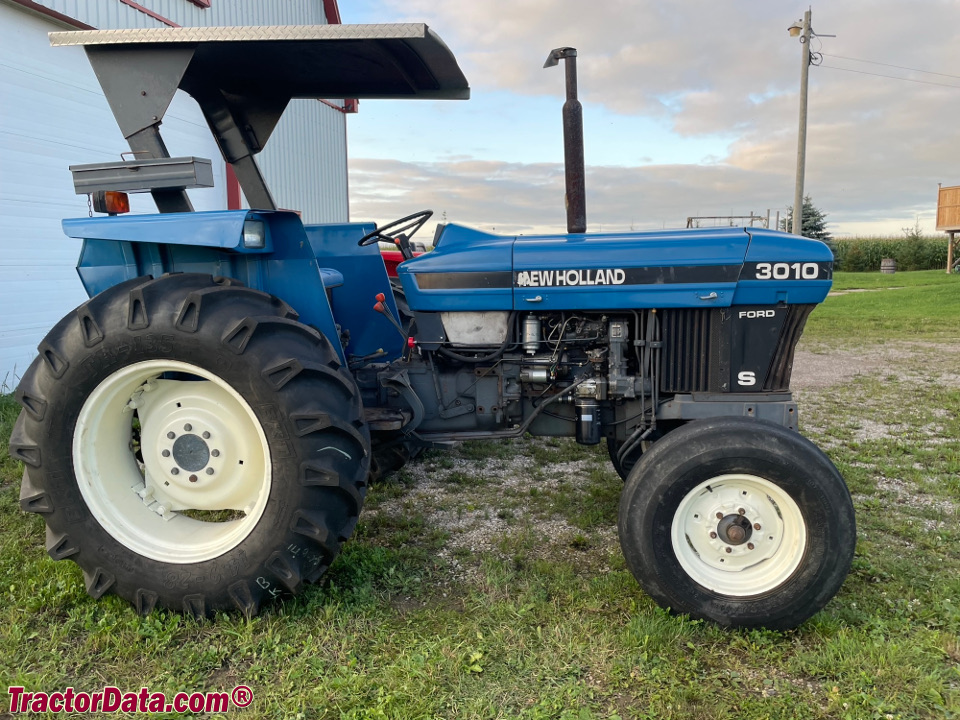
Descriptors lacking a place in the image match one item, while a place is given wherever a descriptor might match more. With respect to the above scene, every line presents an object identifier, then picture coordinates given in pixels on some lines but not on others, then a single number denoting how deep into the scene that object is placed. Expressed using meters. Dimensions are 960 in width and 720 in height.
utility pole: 15.52
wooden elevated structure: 24.92
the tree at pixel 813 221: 30.27
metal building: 5.77
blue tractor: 2.38
